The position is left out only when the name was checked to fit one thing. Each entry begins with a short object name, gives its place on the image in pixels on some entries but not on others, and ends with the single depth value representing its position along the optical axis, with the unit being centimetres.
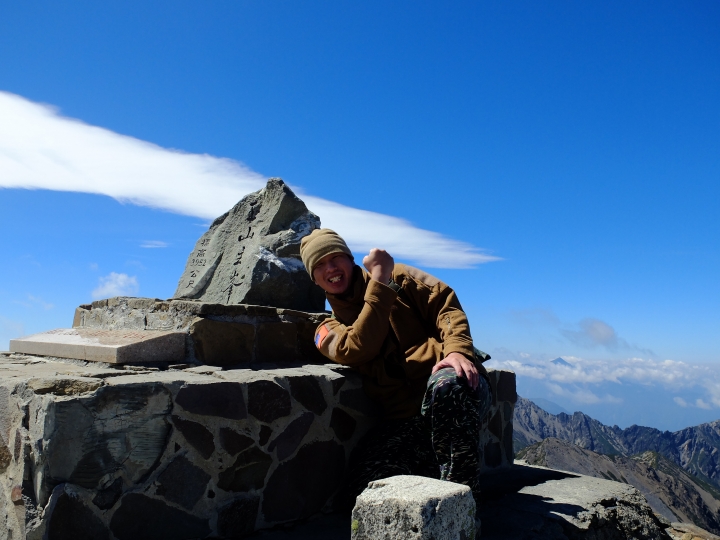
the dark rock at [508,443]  558
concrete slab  368
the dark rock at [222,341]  402
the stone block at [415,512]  227
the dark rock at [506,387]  552
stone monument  527
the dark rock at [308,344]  457
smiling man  327
